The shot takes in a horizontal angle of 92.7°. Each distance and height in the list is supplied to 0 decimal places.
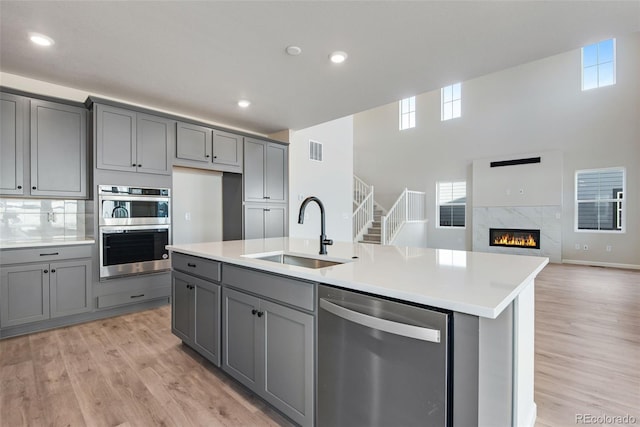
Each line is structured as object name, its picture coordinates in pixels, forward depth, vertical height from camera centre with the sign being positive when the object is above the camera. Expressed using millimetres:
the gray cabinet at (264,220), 4656 -134
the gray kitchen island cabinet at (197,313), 2143 -783
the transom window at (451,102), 8672 +3172
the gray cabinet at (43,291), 2814 -777
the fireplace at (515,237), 7348 -627
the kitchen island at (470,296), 974 -306
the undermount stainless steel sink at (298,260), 2064 -347
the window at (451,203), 8680 +268
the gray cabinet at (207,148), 3973 +885
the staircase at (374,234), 7910 -571
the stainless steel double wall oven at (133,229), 3314 -200
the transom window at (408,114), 9500 +3112
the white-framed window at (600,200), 6480 +280
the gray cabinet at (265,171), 4703 +662
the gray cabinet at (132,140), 3283 +827
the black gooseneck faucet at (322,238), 2045 -177
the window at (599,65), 6551 +3233
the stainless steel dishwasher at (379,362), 1045 -588
